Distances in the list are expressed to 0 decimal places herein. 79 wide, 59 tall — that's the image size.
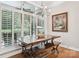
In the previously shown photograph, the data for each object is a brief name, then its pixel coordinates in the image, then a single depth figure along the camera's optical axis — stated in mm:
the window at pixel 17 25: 2048
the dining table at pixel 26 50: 1432
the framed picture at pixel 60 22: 2536
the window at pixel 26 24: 2311
